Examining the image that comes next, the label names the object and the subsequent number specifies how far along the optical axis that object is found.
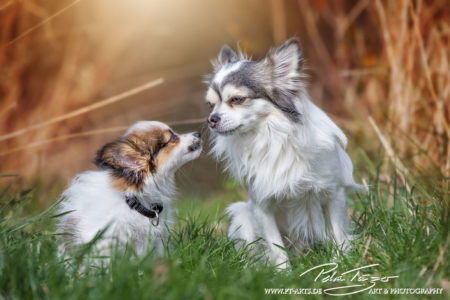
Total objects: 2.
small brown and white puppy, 3.25
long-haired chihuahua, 3.55
